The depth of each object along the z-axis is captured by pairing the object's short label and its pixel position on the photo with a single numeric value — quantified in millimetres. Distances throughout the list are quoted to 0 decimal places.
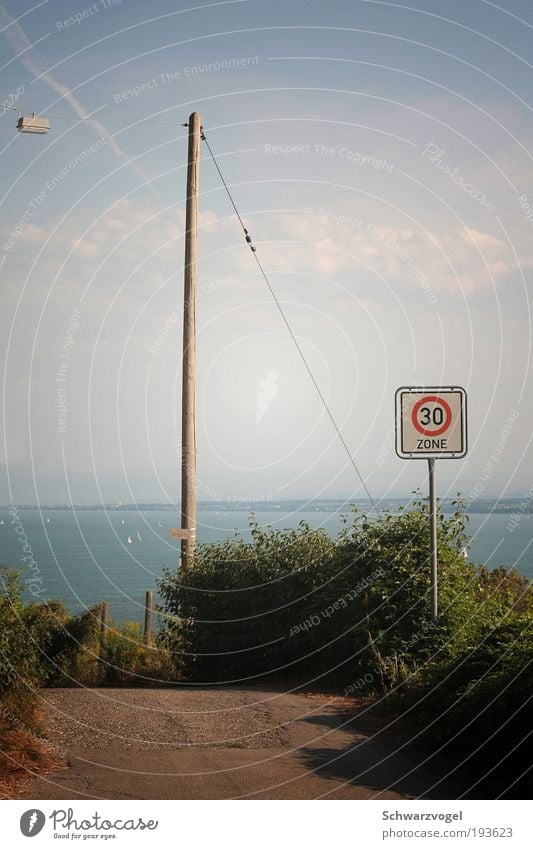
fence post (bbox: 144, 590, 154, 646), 16703
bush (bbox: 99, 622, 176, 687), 14398
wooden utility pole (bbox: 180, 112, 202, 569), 17438
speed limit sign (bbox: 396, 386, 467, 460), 11453
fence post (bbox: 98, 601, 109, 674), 15043
